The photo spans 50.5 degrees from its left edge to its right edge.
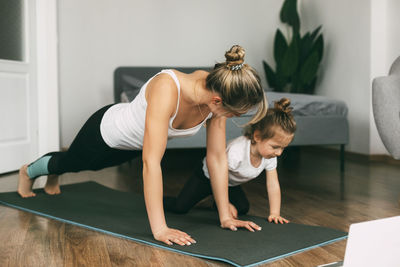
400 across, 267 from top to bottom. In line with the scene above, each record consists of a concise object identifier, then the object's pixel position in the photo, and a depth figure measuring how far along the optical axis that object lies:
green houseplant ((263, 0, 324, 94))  3.70
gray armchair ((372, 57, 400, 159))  1.90
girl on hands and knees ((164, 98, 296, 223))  1.60
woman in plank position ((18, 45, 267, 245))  1.29
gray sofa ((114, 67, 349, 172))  2.57
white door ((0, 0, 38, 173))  2.81
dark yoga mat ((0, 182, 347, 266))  1.27
